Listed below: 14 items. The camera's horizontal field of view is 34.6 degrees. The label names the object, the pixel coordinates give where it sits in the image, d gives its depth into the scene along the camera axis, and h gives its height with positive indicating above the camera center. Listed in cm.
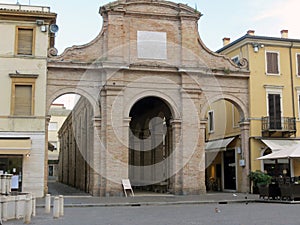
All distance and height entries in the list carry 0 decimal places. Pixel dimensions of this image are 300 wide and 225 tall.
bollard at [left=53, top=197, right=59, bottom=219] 1518 -126
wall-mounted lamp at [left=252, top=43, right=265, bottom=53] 2973 +749
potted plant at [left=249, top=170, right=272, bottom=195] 2730 -51
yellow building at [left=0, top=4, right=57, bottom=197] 2555 +424
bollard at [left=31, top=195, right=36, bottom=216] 1598 -123
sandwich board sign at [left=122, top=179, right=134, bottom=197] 2599 -80
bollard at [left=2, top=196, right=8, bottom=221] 1411 -112
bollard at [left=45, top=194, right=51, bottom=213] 1698 -121
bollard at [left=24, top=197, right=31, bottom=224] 1376 -121
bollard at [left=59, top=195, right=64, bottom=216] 1548 -116
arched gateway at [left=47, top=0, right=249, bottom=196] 2650 +504
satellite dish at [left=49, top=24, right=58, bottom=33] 2681 +784
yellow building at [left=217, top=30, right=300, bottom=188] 2917 +445
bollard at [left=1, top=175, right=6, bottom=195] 1517 -45
